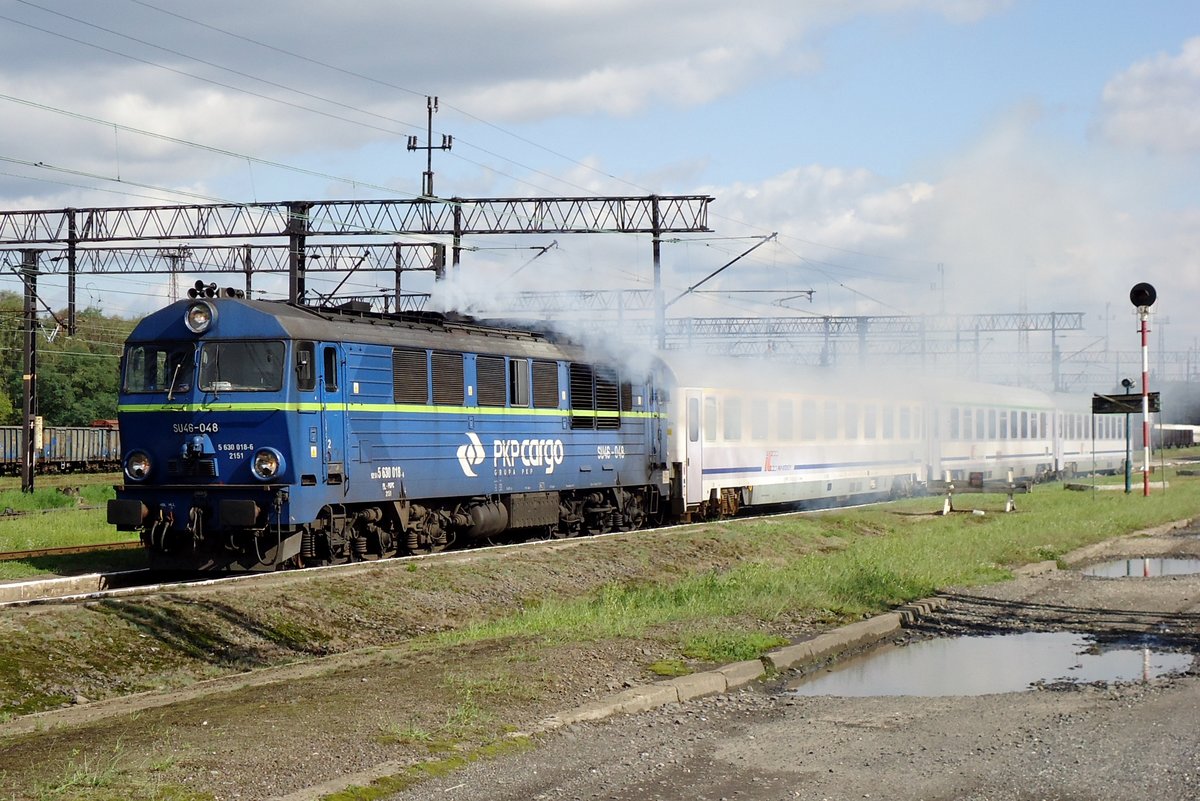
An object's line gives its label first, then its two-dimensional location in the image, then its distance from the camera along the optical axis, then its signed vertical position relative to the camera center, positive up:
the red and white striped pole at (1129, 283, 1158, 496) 36.34 +3.45
